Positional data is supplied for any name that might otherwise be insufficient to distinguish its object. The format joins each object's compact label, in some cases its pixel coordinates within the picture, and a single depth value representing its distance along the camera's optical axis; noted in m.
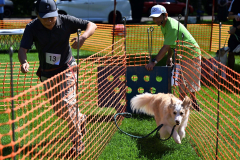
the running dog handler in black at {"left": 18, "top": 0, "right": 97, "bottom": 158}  3.52
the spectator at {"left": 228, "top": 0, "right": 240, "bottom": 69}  7.65
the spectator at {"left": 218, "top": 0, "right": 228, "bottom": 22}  22.88
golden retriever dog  4.04
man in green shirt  5.13
